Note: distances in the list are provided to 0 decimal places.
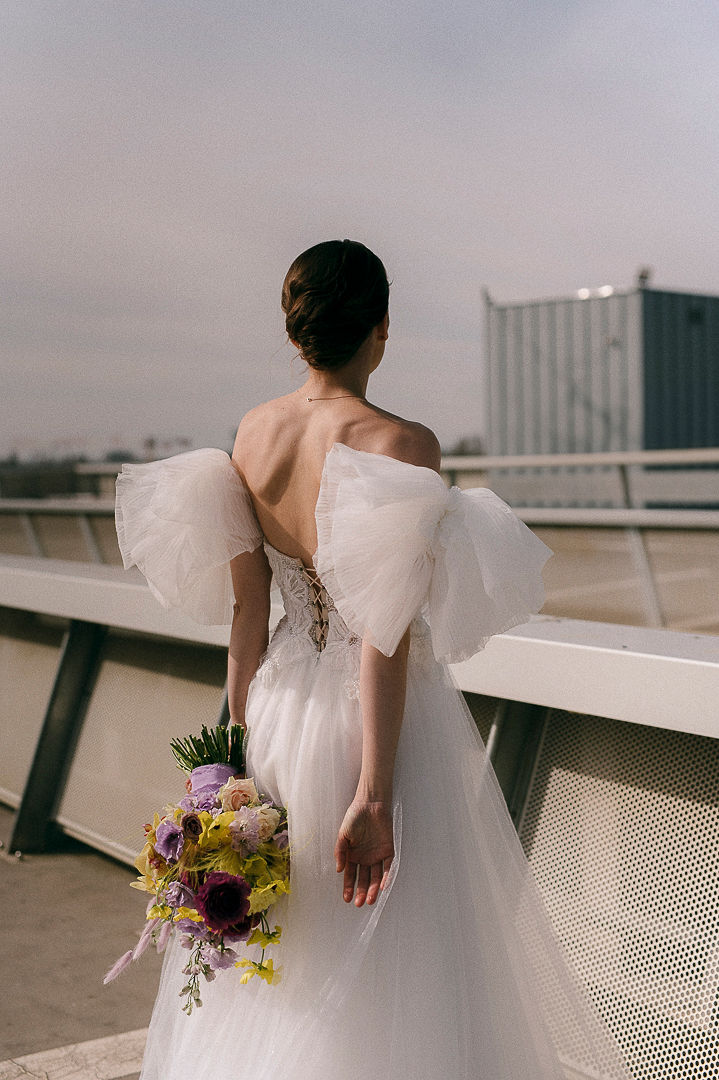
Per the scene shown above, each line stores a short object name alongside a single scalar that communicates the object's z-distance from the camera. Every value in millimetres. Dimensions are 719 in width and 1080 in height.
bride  1353
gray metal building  16625
